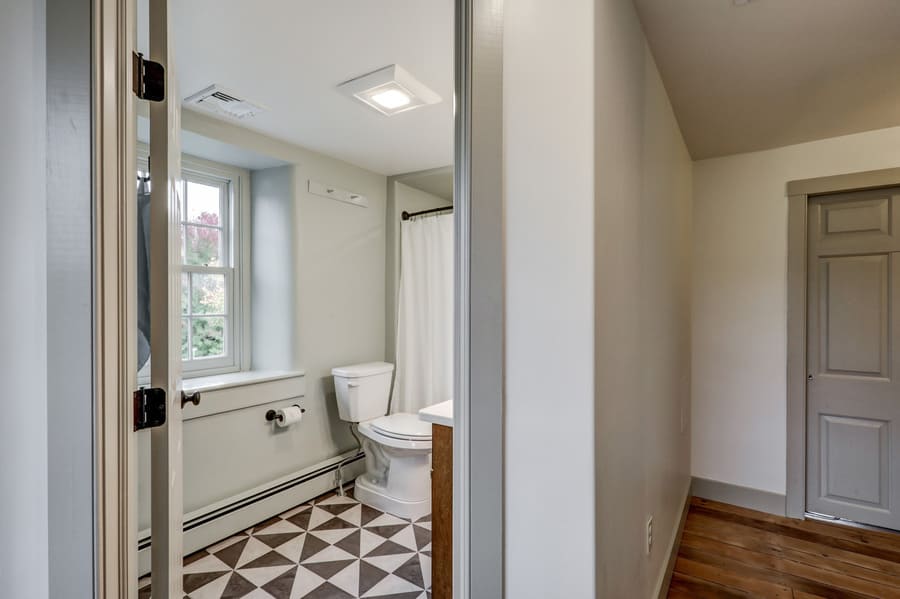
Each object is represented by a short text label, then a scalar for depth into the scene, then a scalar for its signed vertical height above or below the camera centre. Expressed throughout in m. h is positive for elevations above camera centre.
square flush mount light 1.93 +0.94
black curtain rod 3.38 +0.62
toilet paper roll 2.69 -0.72
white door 1.04 -0.01
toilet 2.66 -0.90
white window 2.66 +0.17
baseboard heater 2.25 -1.19
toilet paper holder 2.67 -0.71
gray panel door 2.47 -0.36
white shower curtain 3.20 -0.15
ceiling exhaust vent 2.08 +0.95
